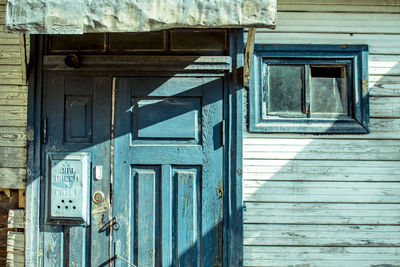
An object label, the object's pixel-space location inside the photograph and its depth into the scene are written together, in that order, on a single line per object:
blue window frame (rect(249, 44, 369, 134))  3.01
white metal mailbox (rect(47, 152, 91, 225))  2.86
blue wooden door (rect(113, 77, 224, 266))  2.90
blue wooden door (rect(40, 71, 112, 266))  2.89
